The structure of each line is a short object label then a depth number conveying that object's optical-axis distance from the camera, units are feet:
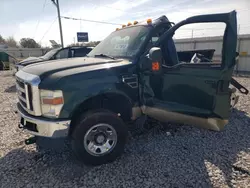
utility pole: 58.59
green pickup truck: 8.46
